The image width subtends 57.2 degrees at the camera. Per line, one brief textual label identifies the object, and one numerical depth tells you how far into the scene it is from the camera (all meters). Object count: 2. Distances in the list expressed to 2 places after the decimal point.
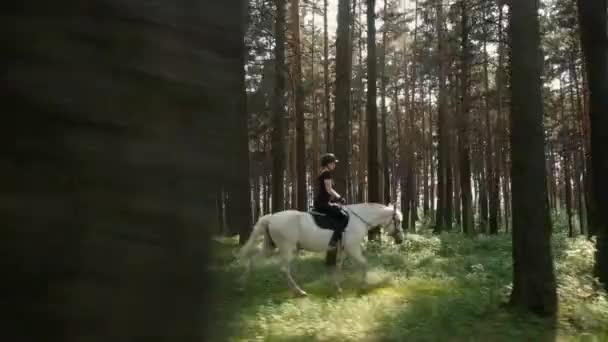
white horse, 11.23
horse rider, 10.91
